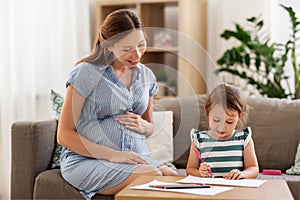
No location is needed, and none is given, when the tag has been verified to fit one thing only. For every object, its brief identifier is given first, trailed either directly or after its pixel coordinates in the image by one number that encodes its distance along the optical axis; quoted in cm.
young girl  227
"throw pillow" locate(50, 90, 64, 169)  284
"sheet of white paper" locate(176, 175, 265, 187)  196
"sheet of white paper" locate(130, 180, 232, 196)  181
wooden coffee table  175
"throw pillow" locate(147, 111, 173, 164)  287
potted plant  331
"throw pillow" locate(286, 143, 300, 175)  275
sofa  258
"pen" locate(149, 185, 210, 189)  188
